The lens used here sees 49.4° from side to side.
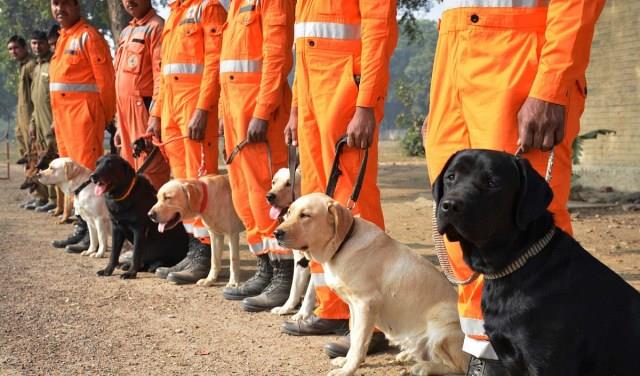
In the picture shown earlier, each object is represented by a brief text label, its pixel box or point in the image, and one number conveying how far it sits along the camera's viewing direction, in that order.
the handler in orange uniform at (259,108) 5.02
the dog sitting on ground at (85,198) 7.50
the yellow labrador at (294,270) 4.70
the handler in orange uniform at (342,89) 3.93
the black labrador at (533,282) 2.31
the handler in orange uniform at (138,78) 7.05
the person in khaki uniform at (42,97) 10.43
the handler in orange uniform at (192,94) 5.93
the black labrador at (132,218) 6.39
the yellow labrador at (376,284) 3.58
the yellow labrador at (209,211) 5.78
